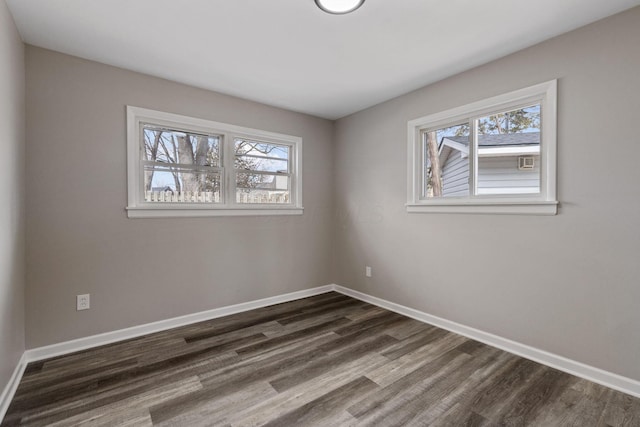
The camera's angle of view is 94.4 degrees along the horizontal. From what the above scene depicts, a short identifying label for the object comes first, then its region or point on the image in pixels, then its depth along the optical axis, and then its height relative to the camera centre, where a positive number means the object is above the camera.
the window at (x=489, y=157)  2.28 +0.47
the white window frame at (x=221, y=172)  2.70 +0.42
